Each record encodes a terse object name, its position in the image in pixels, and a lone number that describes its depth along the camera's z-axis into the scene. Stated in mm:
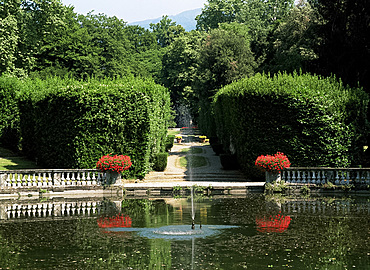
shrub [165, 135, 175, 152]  46028
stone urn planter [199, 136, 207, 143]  61875
